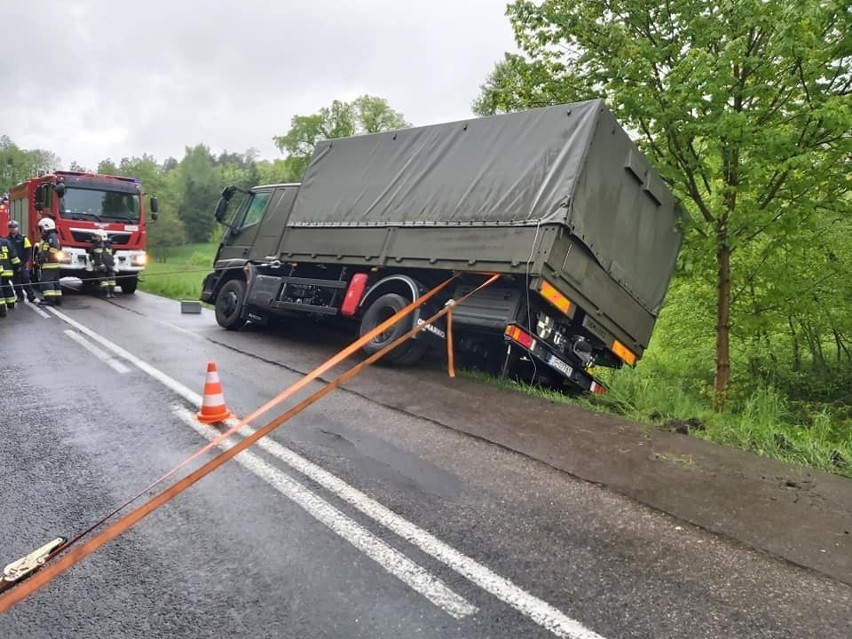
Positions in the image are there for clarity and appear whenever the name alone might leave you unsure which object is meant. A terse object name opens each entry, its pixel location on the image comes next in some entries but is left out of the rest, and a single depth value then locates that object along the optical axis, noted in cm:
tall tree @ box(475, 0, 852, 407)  640
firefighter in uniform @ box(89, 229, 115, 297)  1488
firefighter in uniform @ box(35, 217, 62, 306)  1266
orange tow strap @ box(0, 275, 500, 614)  214
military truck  612
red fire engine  1463
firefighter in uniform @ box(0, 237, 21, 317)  1095
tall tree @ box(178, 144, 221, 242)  5791
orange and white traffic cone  501
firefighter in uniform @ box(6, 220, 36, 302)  1314
